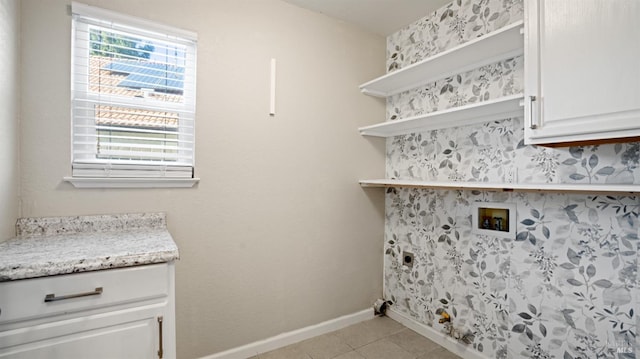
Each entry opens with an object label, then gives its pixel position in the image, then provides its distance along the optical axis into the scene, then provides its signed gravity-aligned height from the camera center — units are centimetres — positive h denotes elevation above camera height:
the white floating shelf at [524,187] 111 -3
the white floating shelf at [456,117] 151 +40
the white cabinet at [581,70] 103 +43
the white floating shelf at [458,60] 150 +74
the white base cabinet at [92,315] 93 -48
